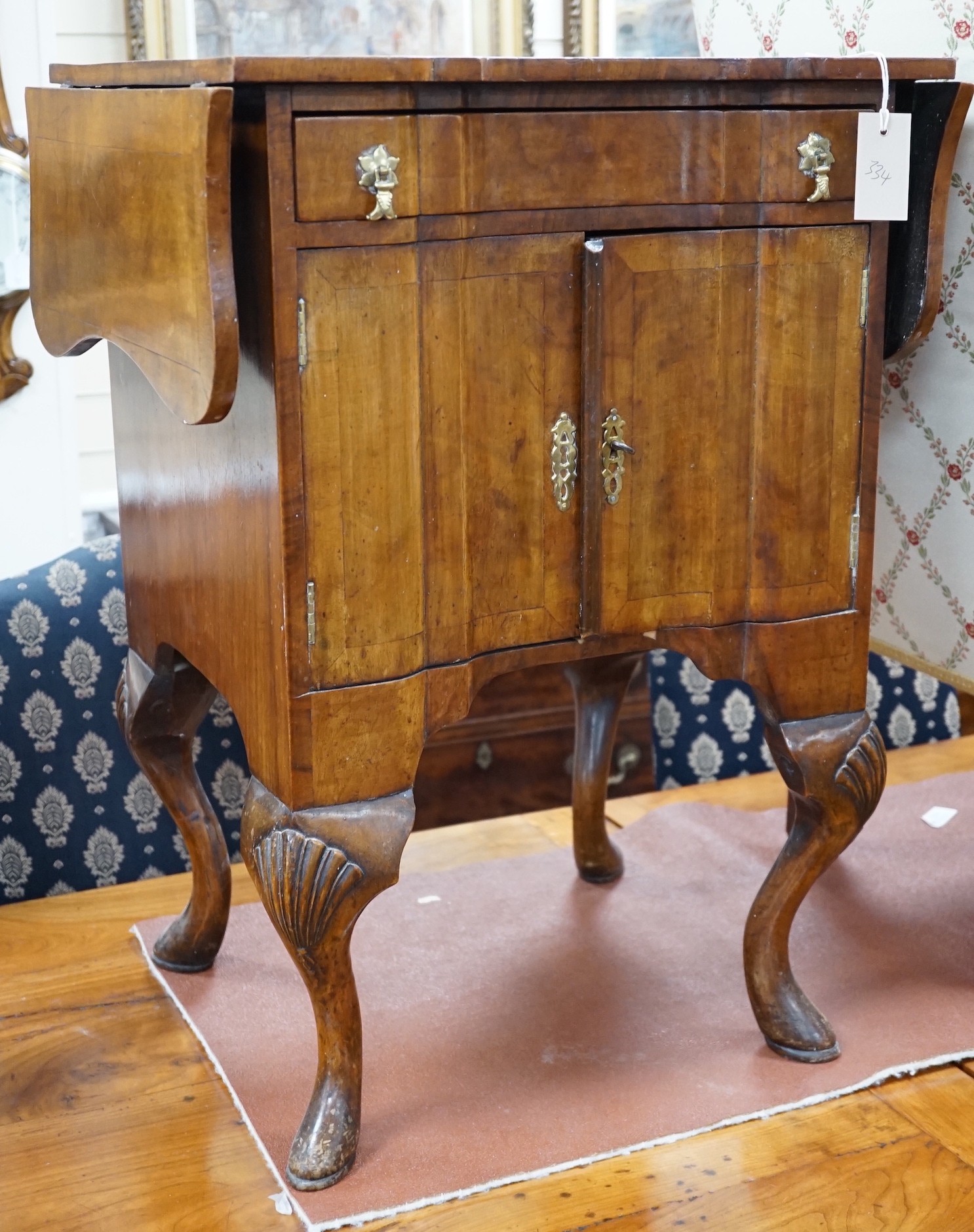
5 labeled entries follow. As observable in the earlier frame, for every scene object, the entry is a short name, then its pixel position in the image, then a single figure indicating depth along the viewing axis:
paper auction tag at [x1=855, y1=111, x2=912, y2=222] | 1.28
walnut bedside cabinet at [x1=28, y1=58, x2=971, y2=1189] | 1.10
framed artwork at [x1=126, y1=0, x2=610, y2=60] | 2.24
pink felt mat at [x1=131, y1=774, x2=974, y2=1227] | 1.30
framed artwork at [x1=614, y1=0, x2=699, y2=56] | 2.52
